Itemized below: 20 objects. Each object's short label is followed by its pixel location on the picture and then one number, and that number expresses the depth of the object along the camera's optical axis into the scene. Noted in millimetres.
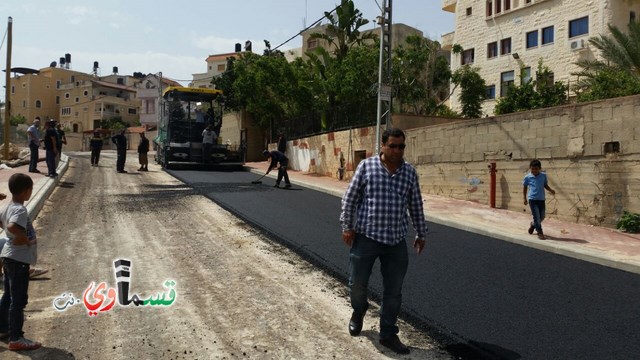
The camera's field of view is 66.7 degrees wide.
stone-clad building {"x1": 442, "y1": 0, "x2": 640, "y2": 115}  25000
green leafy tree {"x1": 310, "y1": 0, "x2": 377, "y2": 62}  22781
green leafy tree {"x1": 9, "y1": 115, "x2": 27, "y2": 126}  61844
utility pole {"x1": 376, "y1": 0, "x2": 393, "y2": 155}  13848
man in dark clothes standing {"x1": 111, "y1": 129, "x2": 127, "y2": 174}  16625
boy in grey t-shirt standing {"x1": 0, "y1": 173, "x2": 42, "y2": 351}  3584
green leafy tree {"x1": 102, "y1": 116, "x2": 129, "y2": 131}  60028
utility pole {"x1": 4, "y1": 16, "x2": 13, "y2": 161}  16344
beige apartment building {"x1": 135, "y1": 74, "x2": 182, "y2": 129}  61638
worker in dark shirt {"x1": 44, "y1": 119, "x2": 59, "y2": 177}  12102
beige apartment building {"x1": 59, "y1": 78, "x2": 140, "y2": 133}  62875
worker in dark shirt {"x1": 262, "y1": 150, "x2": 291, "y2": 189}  14148
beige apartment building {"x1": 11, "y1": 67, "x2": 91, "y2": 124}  68375
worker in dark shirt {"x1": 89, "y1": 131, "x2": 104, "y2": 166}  18422
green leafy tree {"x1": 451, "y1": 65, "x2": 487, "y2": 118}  27391
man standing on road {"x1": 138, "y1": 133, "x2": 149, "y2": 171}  17797
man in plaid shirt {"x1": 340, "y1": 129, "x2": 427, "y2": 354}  3658
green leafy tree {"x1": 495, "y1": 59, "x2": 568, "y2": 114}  21750
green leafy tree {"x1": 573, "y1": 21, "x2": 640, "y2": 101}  16984
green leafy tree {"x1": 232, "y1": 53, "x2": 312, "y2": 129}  24359
